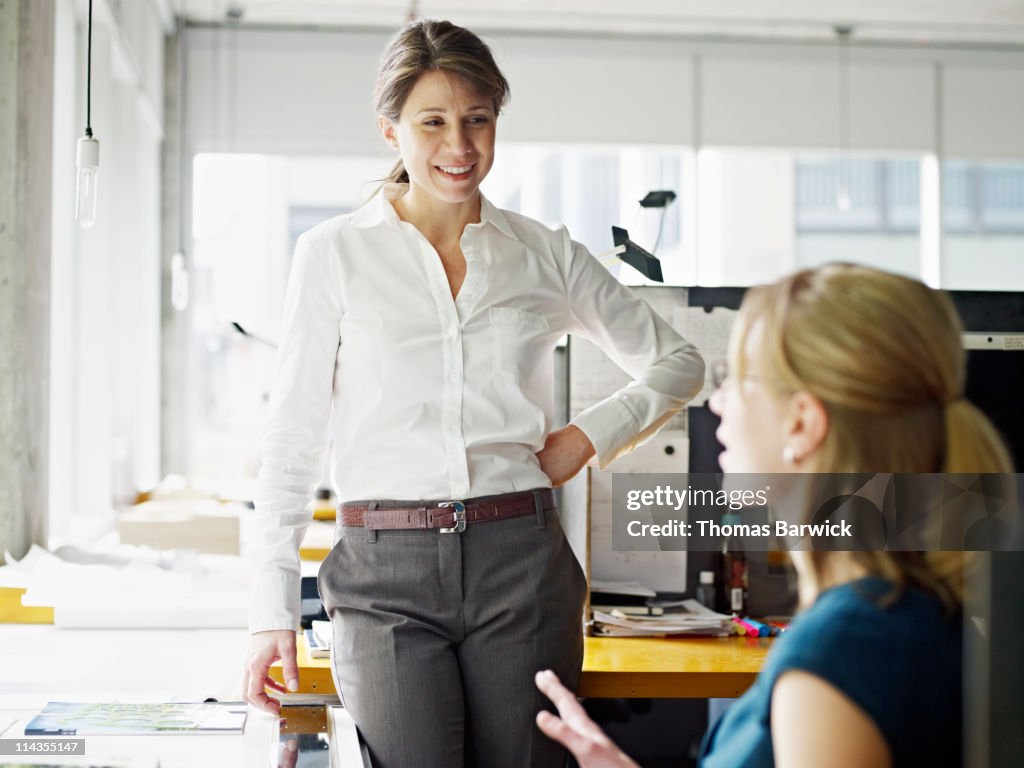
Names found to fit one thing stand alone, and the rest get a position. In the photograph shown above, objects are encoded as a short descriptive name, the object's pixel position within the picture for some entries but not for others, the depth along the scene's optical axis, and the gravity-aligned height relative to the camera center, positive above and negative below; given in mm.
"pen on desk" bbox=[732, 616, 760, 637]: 2146 -470
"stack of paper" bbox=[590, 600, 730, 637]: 2102 -453
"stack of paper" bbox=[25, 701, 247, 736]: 1281 -404
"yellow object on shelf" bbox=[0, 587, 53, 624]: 2291 -467
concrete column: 2480 +285
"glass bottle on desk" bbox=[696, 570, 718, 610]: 2298 -420
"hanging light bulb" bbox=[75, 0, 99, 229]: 2297 +444
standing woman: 1347 -87
